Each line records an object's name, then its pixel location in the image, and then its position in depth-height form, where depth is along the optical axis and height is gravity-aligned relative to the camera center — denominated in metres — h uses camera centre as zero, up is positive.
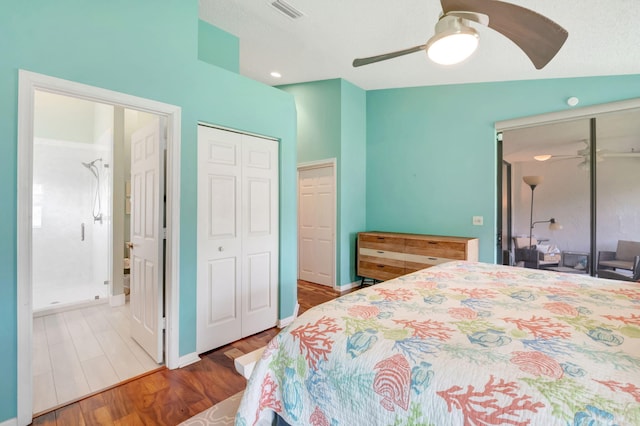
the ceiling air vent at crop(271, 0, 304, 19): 2.44 +1.76
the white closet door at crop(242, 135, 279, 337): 2.72 -0.21
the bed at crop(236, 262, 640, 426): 0.73 -0.44
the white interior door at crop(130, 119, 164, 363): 2.25 -0.22
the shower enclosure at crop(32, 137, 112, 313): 3.49 -0.13
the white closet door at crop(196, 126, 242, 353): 2.41 -0.23
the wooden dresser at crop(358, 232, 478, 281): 3.43 -0.49
